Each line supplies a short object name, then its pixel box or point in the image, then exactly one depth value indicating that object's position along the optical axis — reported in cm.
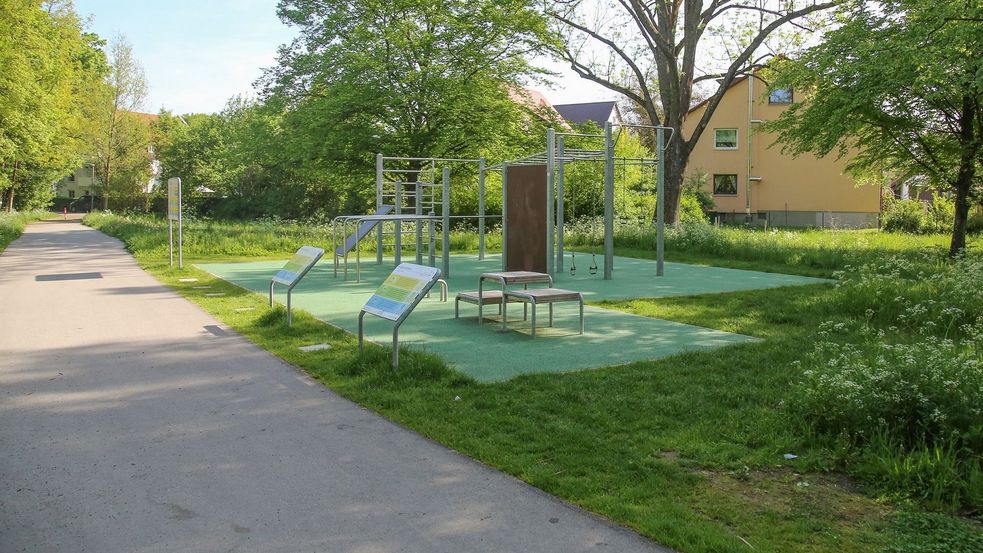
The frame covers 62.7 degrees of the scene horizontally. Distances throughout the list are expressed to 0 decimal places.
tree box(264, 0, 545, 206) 2627
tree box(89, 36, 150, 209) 5041
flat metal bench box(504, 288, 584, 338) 891
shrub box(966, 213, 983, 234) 2577
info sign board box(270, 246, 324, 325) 951
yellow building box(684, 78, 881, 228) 4125
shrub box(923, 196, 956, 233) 2788
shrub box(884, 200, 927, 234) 2927
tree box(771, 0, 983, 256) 1587
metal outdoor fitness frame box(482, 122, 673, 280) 1367
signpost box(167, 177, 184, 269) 1605
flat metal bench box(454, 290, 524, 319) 982
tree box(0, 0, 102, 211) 2434
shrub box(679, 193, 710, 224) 3399
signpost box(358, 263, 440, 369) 678
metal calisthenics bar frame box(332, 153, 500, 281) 1470
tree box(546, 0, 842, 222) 2586
